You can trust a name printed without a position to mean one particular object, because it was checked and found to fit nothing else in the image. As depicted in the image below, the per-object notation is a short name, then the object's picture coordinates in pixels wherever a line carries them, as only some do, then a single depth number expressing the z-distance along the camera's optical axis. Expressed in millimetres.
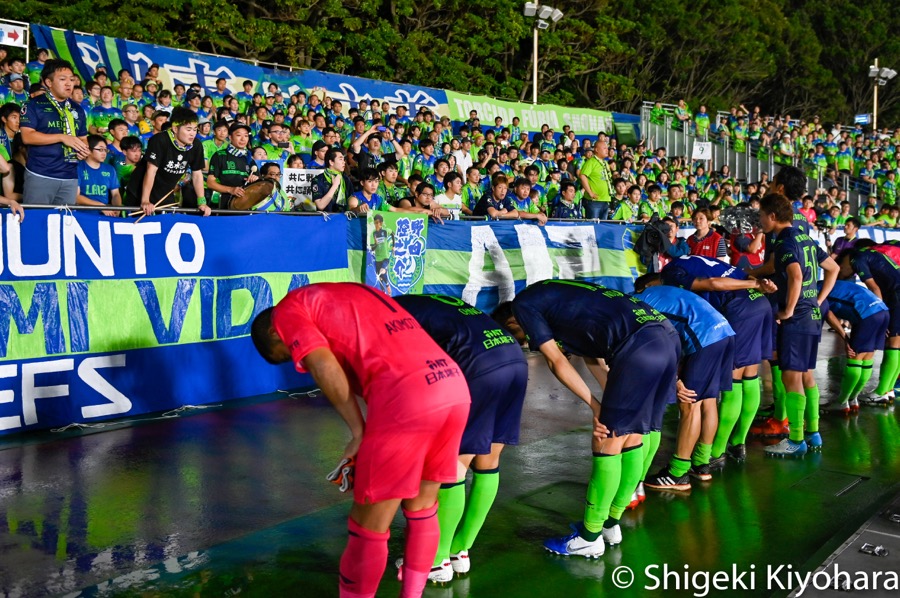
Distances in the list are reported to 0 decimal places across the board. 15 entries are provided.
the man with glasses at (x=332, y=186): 10476
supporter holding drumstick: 8695
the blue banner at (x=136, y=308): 7348
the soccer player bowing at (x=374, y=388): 3717
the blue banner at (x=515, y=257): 11320
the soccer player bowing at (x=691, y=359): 6469
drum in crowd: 9484
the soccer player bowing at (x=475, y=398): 4602
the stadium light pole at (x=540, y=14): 26086
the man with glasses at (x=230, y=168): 9820
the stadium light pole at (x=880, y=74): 38406
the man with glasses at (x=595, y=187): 14703
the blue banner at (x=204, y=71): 15211
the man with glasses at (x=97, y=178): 9172
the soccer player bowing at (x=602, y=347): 5168
